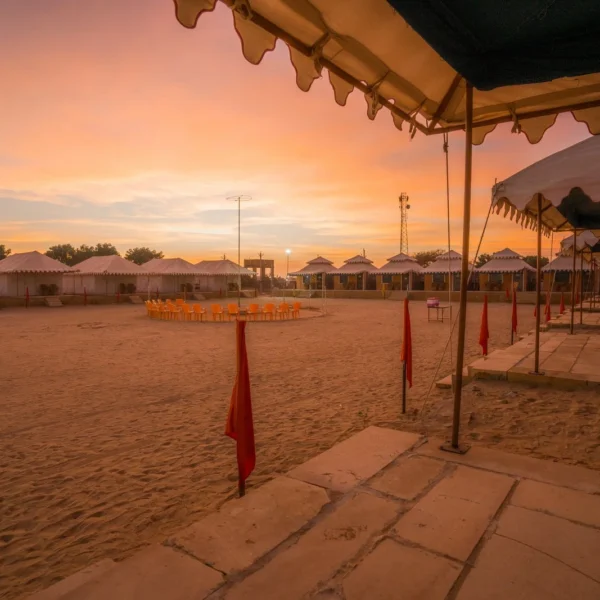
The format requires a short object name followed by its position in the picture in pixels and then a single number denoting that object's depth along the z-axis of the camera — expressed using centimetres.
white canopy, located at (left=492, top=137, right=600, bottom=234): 427
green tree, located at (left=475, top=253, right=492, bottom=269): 6824
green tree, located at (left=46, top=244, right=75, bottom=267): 7601
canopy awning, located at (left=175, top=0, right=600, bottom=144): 215
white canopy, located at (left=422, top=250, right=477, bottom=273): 3650
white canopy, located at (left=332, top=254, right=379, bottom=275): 4466
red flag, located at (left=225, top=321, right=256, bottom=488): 314
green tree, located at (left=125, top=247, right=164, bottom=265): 8506
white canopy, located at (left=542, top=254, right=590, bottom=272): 3065
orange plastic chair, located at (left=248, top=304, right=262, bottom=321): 1984
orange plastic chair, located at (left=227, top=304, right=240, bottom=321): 2012
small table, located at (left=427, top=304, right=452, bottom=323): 1836
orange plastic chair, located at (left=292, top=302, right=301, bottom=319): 2005
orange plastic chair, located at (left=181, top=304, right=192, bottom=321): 1994
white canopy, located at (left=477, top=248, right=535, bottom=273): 3444
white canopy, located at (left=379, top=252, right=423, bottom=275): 4062
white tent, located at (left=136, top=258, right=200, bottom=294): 4084
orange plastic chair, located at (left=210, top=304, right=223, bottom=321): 1914
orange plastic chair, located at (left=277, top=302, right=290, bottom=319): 1980
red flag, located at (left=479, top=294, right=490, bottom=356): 836
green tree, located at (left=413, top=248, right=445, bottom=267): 8031
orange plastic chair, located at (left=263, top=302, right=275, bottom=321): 2003
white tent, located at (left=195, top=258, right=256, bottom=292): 4397
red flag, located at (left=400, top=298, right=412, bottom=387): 532
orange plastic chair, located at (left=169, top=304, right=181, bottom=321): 1998
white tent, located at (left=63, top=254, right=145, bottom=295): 3806
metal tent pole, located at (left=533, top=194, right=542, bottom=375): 624
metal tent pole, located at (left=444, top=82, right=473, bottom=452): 354
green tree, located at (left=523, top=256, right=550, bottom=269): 5320
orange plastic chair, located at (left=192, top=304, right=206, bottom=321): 1936
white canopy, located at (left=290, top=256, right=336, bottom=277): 4509
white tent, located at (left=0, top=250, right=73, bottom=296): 3338
